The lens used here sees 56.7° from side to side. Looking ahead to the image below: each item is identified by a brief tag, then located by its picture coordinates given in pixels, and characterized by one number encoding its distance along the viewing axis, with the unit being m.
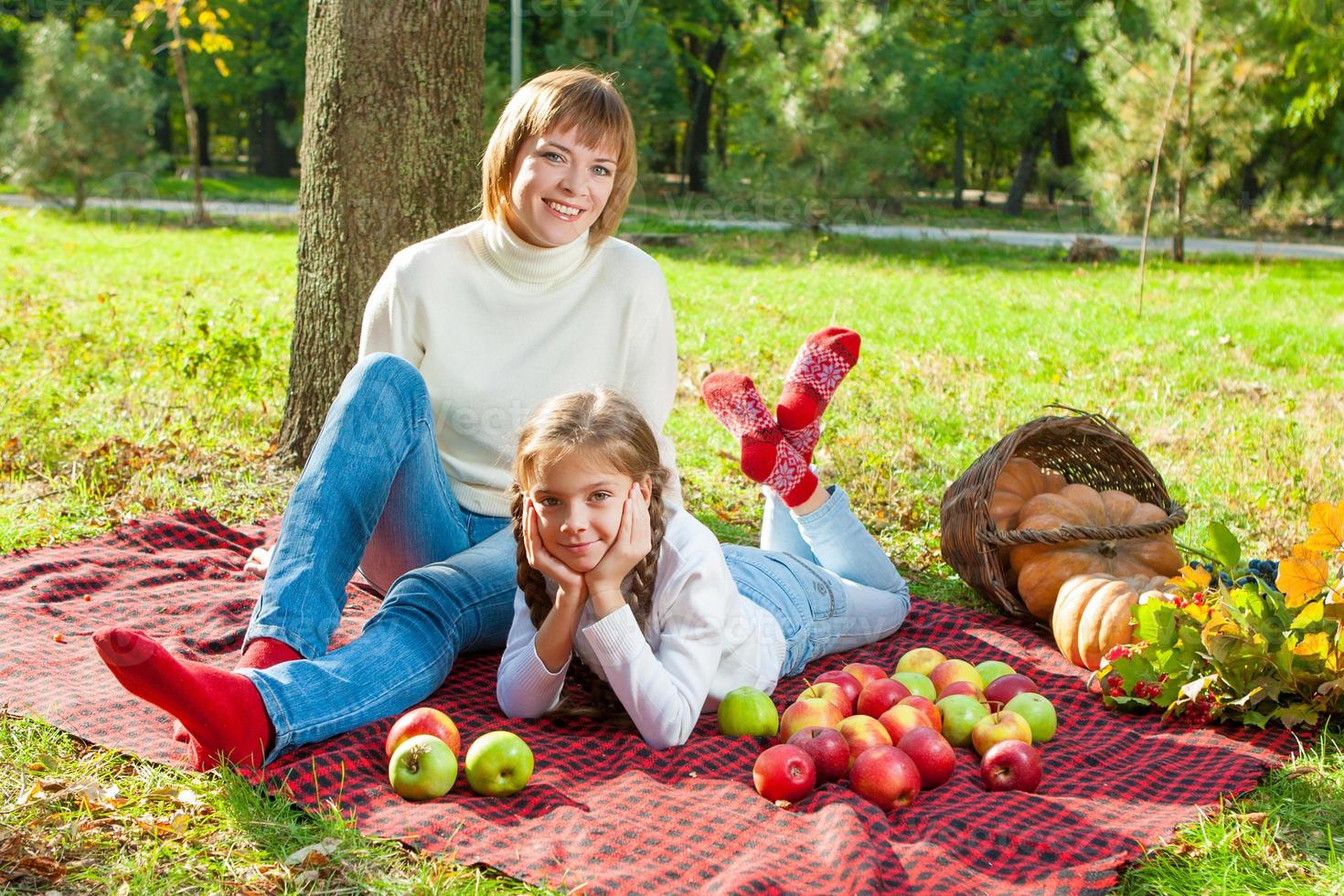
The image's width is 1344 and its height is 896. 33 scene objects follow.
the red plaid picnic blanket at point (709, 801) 2.49
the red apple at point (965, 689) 3.24
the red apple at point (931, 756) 2.87
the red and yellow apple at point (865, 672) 3.41
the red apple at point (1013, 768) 2.87
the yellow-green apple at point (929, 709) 3.06
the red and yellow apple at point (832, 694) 3.16
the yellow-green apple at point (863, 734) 2.94
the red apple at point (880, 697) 3.15
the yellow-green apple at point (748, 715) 3.09
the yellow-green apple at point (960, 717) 3.12
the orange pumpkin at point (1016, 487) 4.31
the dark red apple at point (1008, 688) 3.30
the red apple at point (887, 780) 2.75
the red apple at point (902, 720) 3.01
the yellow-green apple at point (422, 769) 2.72
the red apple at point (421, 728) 2.87
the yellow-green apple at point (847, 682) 3.28
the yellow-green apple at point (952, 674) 3.38
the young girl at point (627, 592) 2.81
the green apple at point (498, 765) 2.74
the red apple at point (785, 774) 2.74
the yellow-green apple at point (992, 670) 3.50
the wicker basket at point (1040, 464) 4.04
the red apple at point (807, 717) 3.03
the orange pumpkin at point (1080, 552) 4.02
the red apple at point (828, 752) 2.85
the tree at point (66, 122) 18.83
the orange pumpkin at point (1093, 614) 3.64
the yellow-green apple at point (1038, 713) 3.15
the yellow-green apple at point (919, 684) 3.29
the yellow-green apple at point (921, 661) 3.50
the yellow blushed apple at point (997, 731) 3.03
